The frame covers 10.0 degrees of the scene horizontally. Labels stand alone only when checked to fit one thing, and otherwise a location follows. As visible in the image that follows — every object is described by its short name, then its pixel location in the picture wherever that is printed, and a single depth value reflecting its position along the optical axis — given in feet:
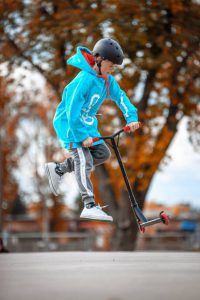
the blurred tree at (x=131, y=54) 84.29
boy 37.78
